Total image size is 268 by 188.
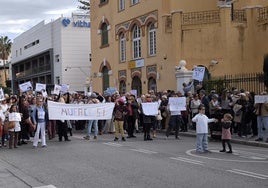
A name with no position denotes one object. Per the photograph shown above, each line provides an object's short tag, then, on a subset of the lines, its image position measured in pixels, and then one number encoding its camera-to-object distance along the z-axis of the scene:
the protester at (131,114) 19.69
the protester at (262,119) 16.61
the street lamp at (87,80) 46.11
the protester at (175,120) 18.83
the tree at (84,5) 72.38
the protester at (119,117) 18.22
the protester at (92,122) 19.10
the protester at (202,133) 14.21
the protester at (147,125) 18.45
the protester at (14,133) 16.30
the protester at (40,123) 16.48
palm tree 92.06
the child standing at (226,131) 14.18
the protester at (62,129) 18.34
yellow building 29.36
